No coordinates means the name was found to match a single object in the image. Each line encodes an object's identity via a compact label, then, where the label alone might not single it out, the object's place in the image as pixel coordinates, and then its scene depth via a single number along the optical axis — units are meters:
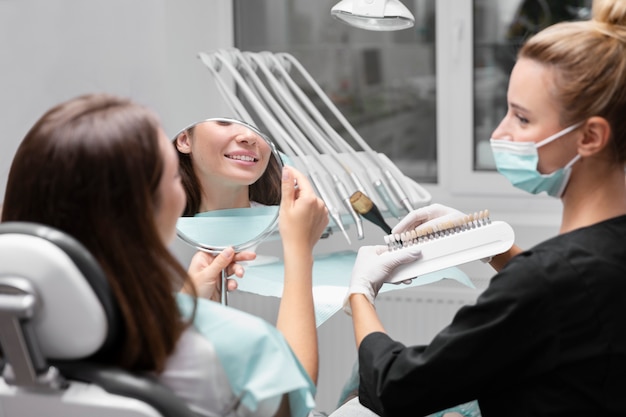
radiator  2.54
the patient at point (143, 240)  0.98
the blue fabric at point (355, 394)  1.58
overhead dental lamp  1.71
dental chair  0.91
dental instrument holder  2.01
